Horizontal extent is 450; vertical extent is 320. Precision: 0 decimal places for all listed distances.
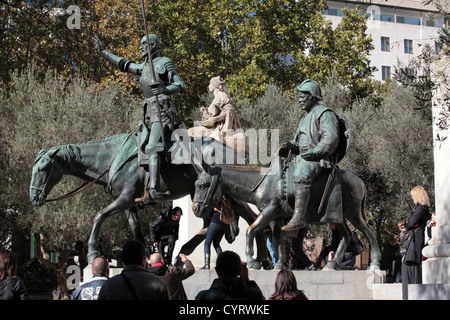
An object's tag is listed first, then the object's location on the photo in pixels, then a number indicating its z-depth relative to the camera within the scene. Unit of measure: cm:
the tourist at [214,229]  1154
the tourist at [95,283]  610
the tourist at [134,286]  506
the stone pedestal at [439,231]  932
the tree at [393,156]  2612
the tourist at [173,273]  694
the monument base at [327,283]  1027
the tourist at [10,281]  590
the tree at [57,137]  2327
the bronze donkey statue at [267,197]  1059
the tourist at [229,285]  505
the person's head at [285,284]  542
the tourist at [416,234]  1047
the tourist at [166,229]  1235
